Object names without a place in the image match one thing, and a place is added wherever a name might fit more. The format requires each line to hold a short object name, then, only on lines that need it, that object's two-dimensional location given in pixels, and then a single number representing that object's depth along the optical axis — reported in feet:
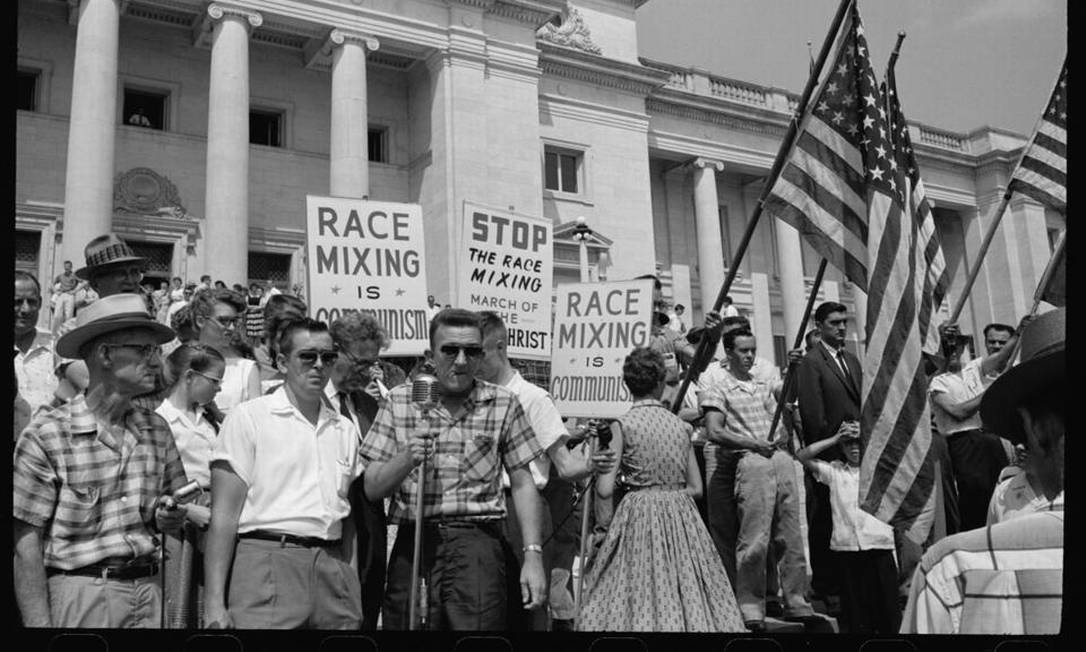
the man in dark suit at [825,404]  23.35
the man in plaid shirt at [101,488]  10.88
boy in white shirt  22.06
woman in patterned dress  17.53
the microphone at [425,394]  14.57
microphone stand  13.78
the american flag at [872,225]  17.43
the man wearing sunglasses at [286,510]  13.17
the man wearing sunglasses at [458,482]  13.99
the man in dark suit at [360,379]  15.55
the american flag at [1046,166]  18.18
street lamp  65.16
